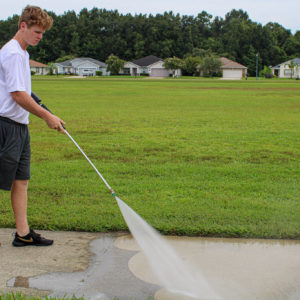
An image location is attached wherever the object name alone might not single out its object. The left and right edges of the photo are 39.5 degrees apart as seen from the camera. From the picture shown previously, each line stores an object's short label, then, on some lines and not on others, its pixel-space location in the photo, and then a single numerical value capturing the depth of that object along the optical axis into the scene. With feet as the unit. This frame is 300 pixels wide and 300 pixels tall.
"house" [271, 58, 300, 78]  344.18
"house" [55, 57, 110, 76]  381.81
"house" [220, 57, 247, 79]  329.31
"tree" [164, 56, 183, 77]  331.10
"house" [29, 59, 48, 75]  376.07
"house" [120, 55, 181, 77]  370.12
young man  11.85
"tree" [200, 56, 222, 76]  308.40
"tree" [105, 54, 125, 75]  354.54
